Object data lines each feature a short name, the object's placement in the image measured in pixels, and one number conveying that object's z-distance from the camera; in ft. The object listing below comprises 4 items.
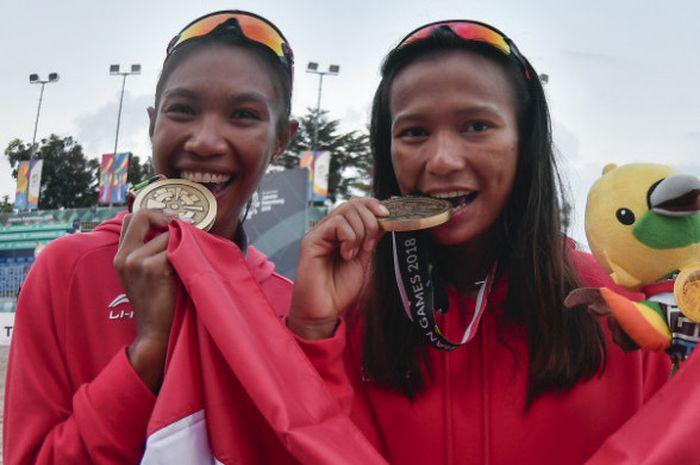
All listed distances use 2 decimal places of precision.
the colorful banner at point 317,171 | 105.50
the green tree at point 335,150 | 133.18
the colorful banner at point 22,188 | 118.52
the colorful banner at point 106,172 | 117.60
